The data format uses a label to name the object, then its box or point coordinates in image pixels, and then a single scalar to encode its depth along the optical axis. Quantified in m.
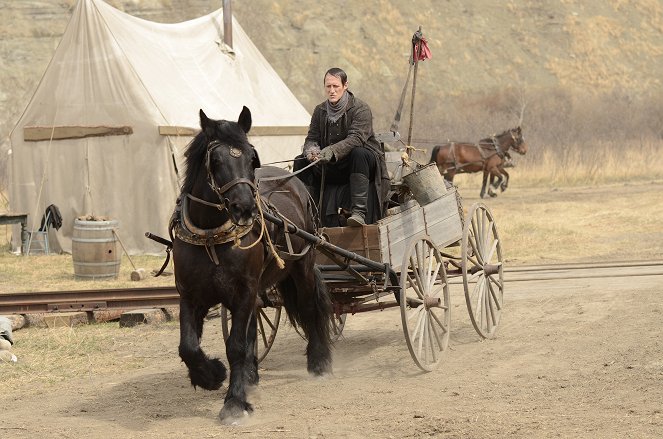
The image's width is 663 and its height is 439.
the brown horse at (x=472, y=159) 29.09
